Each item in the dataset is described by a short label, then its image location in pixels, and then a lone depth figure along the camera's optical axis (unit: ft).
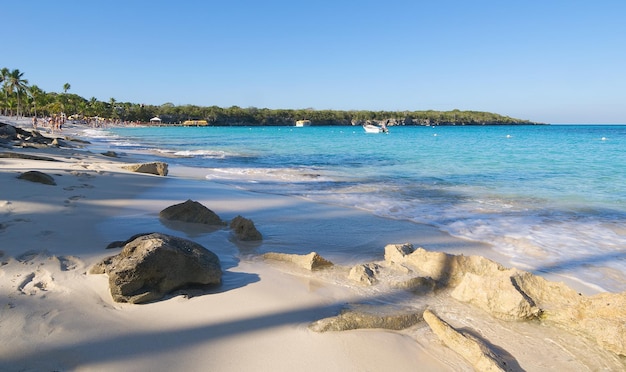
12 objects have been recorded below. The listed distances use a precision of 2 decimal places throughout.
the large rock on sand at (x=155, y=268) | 10.34
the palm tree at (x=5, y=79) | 209.49
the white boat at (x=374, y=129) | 245.20
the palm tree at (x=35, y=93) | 235.20
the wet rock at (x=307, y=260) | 13.83
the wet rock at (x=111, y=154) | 55.11
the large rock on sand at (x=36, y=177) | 24.06
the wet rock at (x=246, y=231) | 17.52
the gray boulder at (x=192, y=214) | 19.66
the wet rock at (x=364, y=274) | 12.64
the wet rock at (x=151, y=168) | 38.63
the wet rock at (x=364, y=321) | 9.76
